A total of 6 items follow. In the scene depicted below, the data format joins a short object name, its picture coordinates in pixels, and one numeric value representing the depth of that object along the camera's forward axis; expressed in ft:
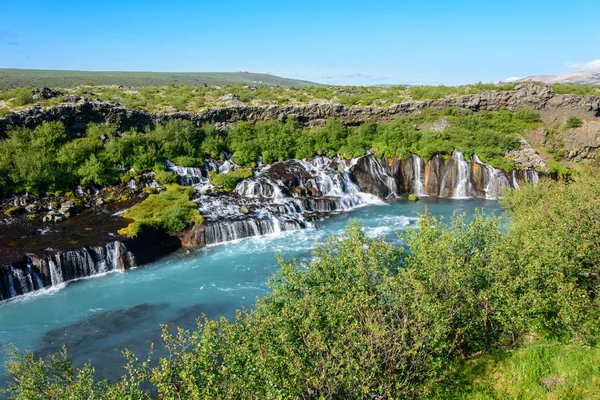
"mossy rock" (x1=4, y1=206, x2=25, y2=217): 133.03
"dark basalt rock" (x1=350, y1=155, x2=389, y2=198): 179.73
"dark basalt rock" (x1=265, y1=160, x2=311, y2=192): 169.58
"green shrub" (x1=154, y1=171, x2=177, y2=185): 164.04
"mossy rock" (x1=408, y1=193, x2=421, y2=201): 174.53
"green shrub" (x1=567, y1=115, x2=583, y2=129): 196.85
